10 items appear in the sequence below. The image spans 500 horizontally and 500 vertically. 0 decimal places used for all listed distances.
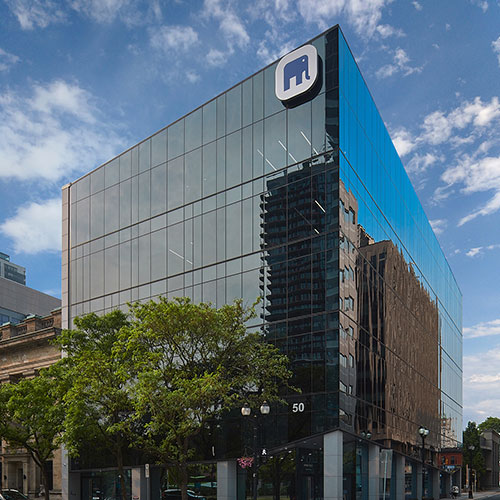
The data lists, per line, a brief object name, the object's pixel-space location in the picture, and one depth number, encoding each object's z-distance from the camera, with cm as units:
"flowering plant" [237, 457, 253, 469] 3827
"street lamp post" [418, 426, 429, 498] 3643
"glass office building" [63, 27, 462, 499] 3722
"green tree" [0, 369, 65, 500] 4216
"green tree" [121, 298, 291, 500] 3173
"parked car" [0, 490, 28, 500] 5454
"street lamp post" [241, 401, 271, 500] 2952
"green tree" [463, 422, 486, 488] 11656
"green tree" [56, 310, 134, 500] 3553
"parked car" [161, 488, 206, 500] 4150
